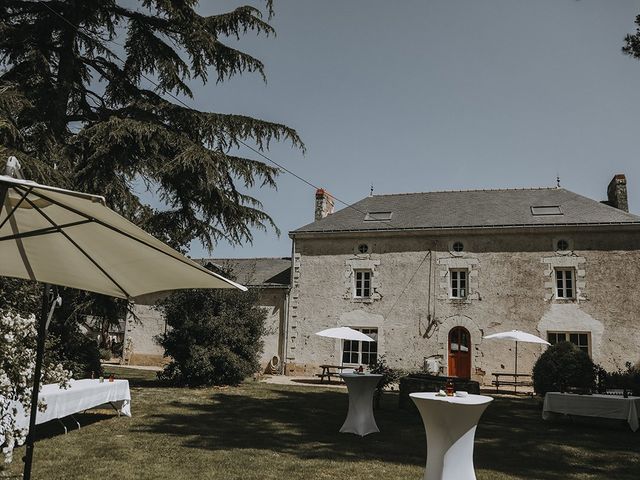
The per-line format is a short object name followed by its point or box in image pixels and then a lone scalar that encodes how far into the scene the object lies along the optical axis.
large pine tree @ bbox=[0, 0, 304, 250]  10.14
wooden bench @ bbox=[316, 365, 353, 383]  17.36
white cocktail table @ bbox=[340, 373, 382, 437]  8.43
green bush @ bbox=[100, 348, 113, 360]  24.69
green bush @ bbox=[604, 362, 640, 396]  11.83
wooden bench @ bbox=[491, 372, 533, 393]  15.38
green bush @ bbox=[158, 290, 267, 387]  14.40
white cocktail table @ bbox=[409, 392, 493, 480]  5.04
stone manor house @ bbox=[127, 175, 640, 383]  17.03
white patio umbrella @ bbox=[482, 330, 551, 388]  14.45
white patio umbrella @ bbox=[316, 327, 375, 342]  12.40
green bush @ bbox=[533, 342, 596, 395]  12.34
